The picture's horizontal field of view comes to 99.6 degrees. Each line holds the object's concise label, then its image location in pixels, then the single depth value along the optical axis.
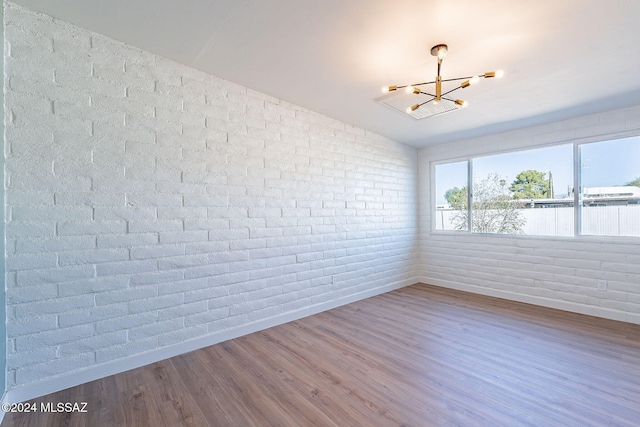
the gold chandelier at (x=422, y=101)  2.30
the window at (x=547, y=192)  3.14
